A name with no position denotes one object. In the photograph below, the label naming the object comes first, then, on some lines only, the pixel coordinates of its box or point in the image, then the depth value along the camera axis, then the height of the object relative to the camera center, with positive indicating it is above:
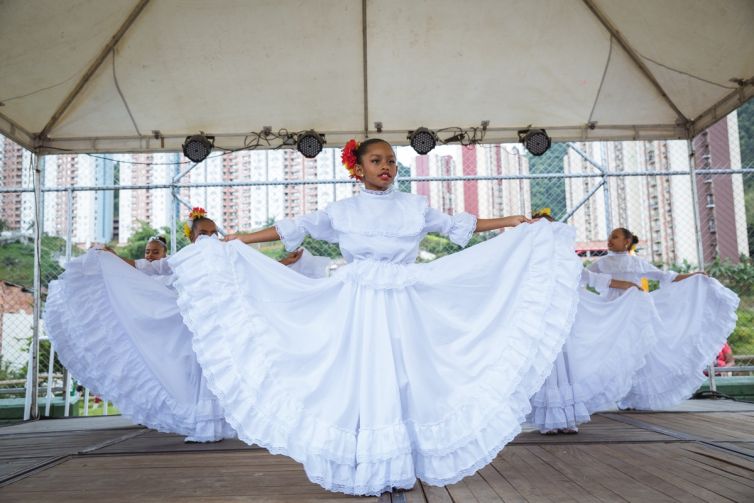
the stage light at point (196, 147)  5.82 +1.39
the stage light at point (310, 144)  5.92 +1.41
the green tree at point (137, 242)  17.23 +1.54
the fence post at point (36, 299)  5.78 -0.01
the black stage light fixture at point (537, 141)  5.92 +1.38
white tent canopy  4.73 +1.86
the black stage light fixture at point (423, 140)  5.90 +1.42
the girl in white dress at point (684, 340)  5.11 -0.49
